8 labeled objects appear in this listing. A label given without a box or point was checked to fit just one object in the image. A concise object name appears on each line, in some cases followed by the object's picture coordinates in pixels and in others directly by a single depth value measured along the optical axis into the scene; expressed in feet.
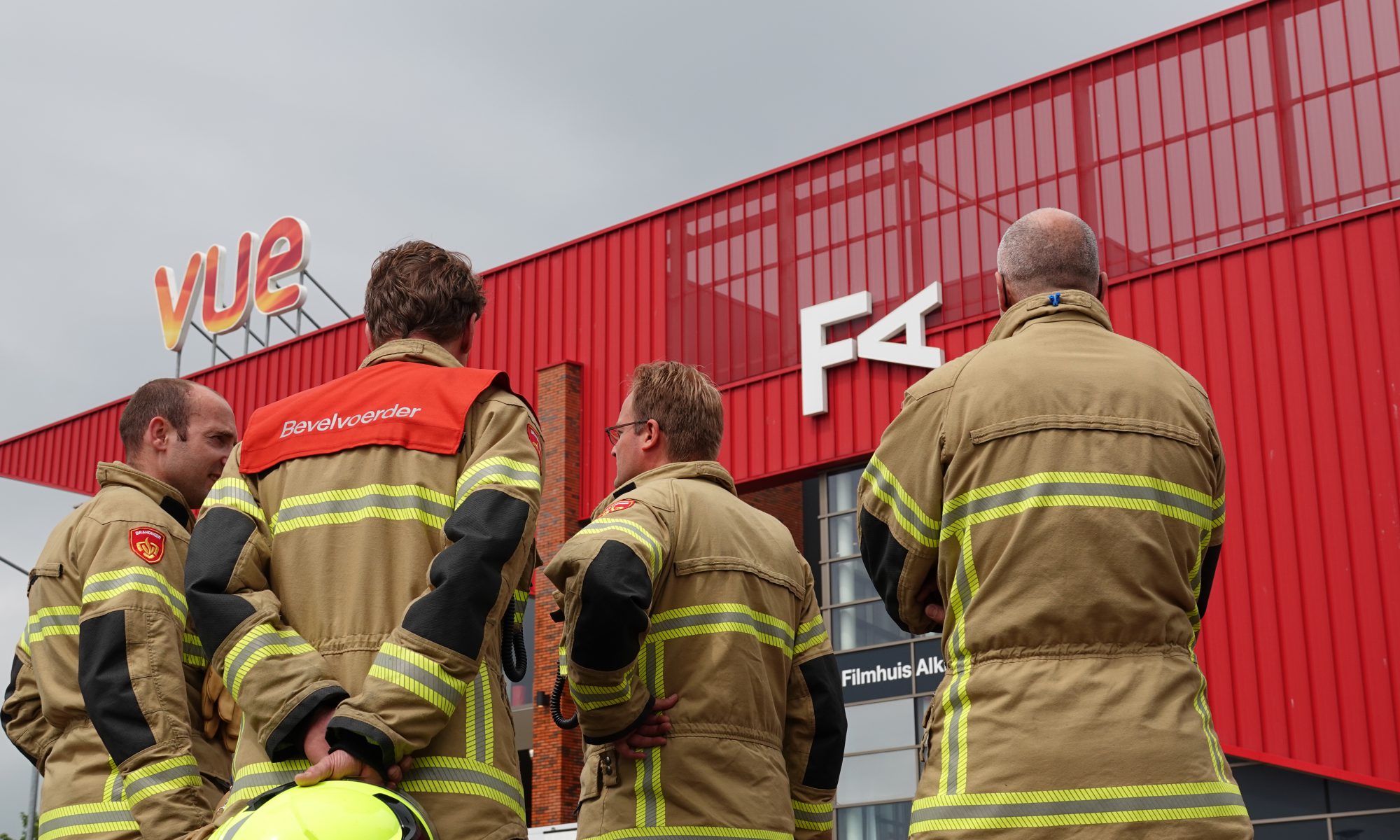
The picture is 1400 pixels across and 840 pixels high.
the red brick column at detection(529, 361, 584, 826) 71.31
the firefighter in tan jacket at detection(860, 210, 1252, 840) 9.75
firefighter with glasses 13.05
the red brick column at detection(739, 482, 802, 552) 77.05
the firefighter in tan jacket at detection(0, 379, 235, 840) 13.33
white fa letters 63.31
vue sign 96.89
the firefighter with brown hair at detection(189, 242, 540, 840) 10.93
